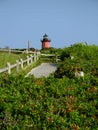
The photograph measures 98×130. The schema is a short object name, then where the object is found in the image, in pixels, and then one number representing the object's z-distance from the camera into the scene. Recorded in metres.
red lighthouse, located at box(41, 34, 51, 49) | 81.16
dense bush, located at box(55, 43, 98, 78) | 16.56
